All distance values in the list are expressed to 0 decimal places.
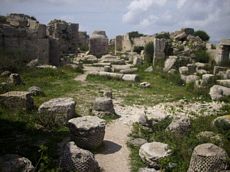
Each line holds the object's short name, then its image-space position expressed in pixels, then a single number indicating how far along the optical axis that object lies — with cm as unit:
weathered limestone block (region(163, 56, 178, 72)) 1356
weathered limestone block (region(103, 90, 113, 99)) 870
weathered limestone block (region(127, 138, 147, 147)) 555
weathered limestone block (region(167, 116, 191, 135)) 582
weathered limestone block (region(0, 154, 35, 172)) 389
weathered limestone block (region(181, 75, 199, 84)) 1098
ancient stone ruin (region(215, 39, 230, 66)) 1393
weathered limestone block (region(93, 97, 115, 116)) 716
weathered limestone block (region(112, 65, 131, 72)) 1339
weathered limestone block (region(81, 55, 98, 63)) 1660
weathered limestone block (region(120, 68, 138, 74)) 1296
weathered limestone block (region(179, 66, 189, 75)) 1243
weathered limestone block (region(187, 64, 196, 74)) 1263
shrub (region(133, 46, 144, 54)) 2047
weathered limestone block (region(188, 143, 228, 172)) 432
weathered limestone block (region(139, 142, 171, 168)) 474
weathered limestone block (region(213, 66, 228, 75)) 1233
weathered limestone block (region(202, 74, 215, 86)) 1039
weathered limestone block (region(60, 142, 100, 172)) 440
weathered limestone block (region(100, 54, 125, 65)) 1595
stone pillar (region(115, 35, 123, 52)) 2388
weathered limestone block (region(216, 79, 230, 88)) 1028
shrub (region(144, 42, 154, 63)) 1624
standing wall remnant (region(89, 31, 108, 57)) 1877
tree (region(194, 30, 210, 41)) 2182
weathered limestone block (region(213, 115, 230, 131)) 579
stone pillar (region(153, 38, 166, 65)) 1524
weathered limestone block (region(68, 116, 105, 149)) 527
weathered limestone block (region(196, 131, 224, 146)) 518
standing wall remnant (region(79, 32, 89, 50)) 2290
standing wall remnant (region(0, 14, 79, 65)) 1341
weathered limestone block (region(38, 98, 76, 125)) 628
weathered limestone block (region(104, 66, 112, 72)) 1301
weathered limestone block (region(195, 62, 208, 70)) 1317
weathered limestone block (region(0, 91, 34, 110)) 678
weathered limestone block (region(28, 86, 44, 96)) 851
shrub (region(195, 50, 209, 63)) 1472
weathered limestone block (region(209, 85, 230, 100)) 895
